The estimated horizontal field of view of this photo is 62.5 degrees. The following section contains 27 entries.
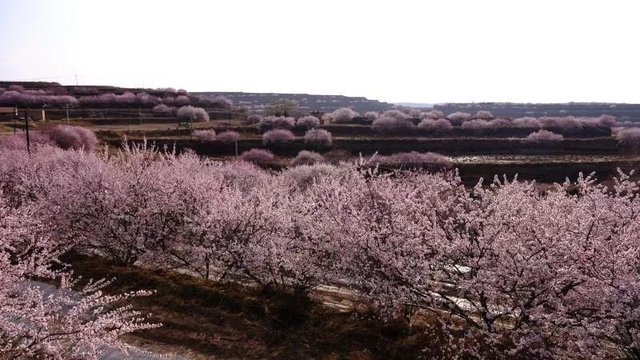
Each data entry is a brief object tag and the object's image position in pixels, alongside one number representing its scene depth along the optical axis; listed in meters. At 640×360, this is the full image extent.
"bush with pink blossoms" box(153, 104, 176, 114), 83.98
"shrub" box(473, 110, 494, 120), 98.34
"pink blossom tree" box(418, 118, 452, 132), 82.00
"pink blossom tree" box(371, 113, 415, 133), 81.31
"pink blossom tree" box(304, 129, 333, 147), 70.25
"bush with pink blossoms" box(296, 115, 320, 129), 80.12
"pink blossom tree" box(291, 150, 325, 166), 58.97
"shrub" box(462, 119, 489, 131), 82.38
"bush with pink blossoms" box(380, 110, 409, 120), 86.55
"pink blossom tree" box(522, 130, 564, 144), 75.25
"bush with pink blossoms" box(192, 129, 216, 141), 65.19
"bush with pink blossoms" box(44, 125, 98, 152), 51.62
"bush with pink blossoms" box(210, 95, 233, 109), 102.72
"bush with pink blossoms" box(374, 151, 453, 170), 56.75
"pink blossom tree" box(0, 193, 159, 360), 7.84
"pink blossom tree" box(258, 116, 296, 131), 78.12
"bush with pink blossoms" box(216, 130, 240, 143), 66.06
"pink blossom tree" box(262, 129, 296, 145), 68.56
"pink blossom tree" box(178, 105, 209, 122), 82.25
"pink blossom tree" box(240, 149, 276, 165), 59.56
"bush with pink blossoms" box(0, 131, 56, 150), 42.50
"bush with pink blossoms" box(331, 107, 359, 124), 92.81
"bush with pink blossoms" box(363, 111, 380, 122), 91.01
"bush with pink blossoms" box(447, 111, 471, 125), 91.00
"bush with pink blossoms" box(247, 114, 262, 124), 86.79
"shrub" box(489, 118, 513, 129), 84.59
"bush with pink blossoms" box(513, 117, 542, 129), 86.50
